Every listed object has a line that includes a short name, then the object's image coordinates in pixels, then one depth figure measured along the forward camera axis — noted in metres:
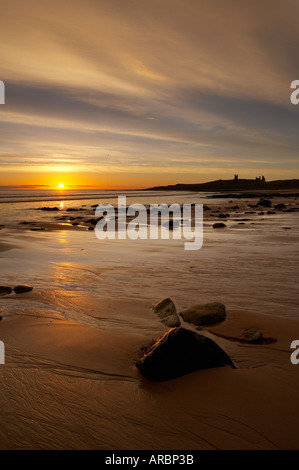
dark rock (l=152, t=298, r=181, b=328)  5.22
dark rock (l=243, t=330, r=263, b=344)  4.67
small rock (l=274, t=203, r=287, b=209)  31.33
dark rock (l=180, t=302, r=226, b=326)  5.34
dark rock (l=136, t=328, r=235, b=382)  3.79
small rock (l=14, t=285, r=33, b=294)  6.79
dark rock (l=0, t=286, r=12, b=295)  6.73
